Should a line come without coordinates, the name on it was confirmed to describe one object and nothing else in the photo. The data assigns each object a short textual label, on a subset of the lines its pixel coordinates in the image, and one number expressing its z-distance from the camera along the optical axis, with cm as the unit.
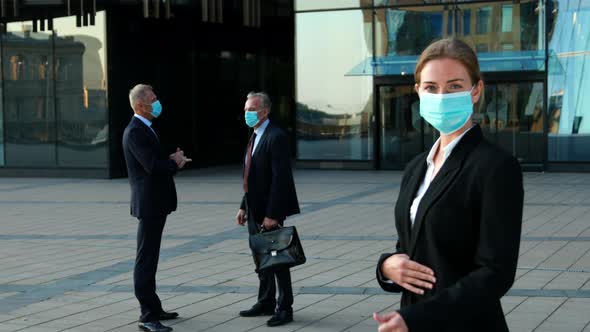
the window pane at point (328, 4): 2227
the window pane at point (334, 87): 2223
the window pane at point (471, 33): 2086
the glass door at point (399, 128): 2205
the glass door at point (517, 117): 2088
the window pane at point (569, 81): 2041
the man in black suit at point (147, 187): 634
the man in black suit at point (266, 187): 646
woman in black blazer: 230
